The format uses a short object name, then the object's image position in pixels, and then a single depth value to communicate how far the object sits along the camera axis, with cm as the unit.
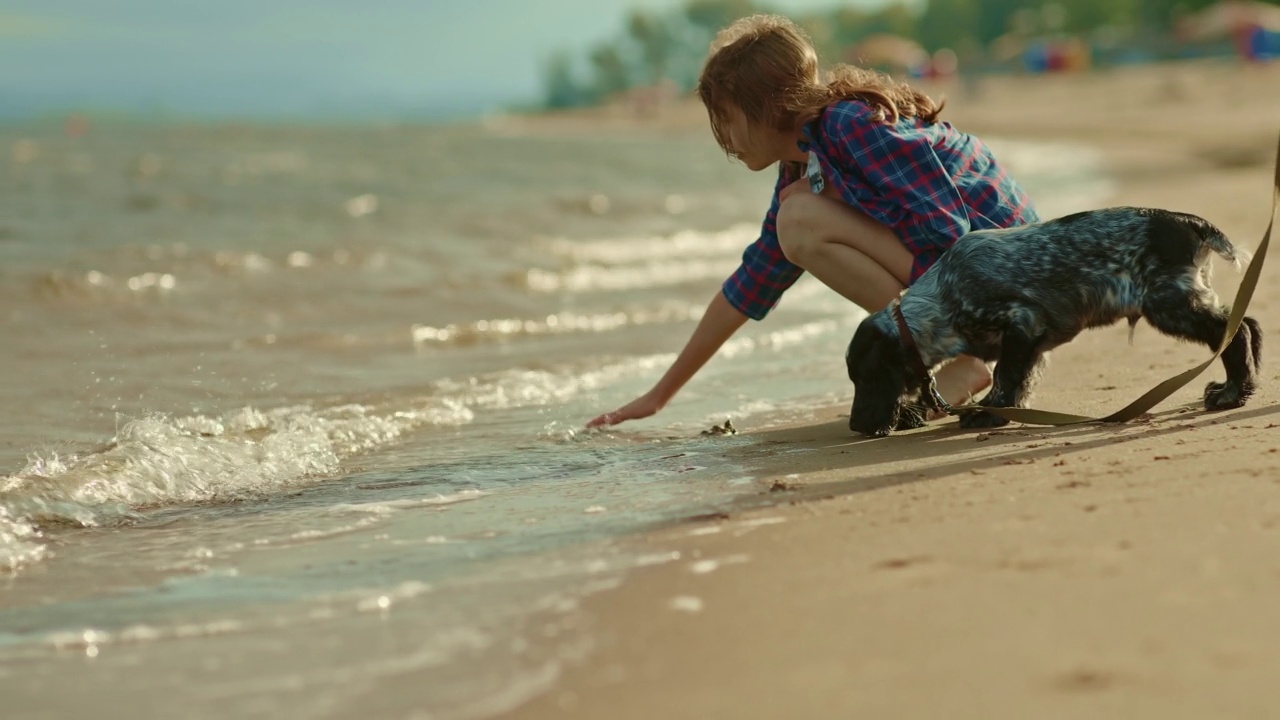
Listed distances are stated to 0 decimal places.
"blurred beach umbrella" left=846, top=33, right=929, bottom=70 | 6512
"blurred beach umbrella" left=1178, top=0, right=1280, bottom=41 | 5344
